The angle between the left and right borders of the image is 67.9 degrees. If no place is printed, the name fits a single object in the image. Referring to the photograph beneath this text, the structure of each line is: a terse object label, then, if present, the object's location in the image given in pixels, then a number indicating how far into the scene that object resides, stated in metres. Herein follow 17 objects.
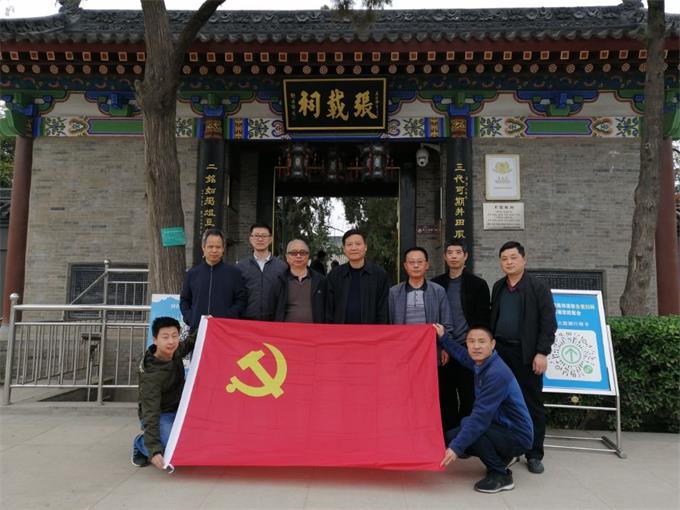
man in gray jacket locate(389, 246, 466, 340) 3.88
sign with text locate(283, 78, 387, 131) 7.53
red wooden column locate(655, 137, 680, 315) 7.46
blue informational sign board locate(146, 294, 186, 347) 5.01
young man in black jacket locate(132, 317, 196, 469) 3.40
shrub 4.52
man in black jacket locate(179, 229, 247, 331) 4.08
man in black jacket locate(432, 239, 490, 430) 3.96
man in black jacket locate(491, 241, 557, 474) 3.67
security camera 8.42
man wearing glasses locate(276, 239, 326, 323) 3.97
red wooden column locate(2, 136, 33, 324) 7.97
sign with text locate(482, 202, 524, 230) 7.65
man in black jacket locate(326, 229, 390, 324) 3.89
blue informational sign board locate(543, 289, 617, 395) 4.18
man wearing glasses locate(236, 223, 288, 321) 4.21
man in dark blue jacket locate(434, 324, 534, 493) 3.16
